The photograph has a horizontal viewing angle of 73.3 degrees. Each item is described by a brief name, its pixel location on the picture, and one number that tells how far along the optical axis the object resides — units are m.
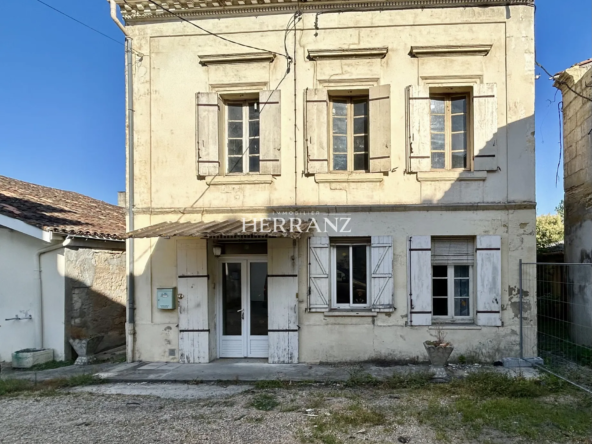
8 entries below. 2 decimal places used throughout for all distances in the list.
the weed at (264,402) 5.37
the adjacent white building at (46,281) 7.97
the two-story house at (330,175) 7.36
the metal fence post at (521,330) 7.07
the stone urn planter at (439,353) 6.21
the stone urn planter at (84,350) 7.84
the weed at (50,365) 7.61
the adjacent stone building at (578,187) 7.93
